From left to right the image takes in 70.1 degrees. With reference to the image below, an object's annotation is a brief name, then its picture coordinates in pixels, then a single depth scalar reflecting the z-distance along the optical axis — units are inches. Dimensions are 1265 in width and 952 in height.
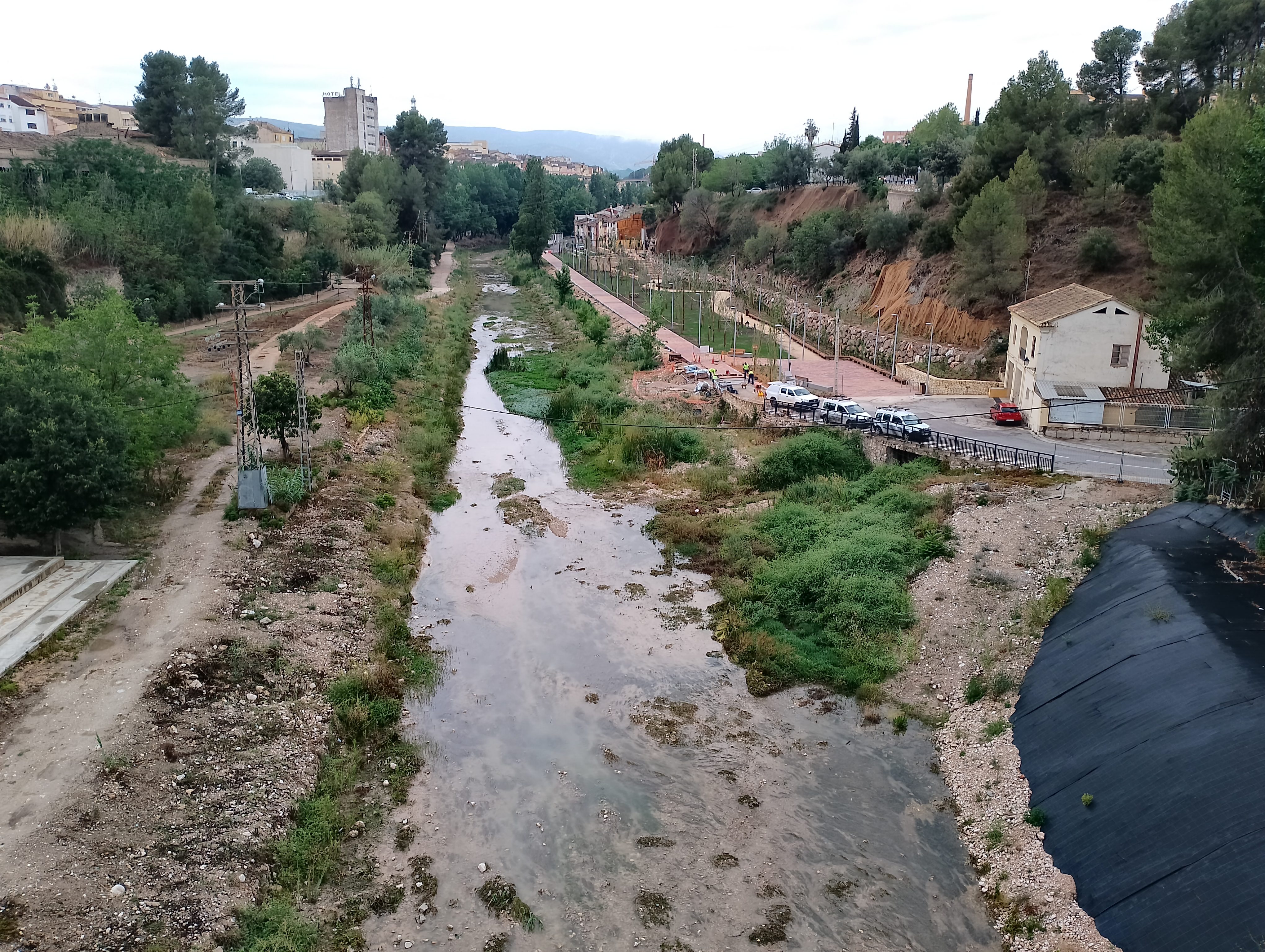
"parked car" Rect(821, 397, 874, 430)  1243.2
